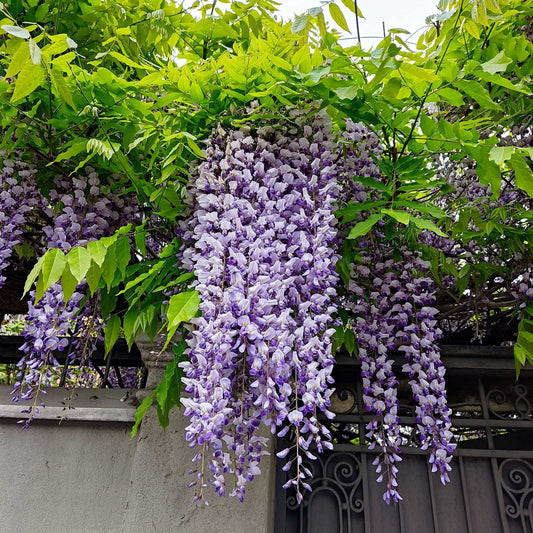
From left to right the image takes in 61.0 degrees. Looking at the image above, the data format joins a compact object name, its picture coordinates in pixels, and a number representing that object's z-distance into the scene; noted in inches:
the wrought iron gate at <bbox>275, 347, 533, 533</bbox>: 90.1
